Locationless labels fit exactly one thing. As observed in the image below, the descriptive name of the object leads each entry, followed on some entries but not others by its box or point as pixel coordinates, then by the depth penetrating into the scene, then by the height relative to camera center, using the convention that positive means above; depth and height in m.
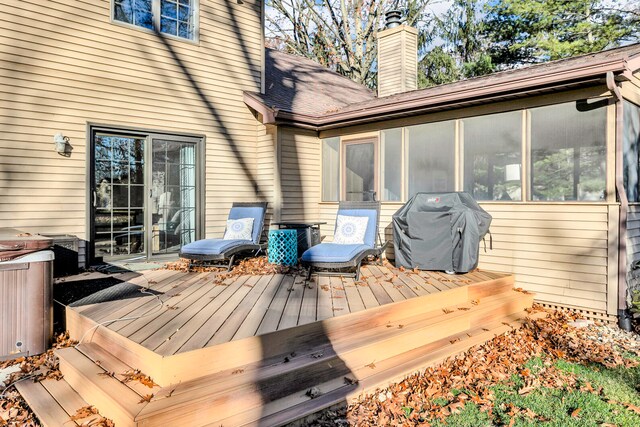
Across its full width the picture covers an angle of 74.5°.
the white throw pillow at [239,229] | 5.84 -0.24
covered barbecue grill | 4.86 -0.24
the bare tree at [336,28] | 15.93 +7.14
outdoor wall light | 5.35 +0.89
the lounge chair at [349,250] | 4.59 -0.44
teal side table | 5.58 -0.47
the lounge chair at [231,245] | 5.12 -0.42
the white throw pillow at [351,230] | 5.36 -0.24
